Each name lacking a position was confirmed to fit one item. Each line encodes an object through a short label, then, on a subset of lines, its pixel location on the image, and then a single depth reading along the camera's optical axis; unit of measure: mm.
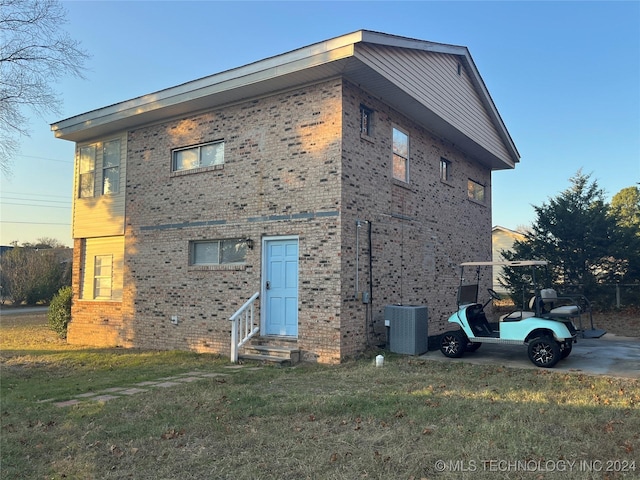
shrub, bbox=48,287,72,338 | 14562
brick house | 9820
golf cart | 8688
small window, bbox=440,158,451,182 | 14177
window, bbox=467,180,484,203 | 15992
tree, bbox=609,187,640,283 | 18562
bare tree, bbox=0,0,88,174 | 11824
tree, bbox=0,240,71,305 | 31812
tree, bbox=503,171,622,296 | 18922
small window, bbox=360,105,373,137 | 10580
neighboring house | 32500
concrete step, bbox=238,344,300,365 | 9617
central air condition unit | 10008
